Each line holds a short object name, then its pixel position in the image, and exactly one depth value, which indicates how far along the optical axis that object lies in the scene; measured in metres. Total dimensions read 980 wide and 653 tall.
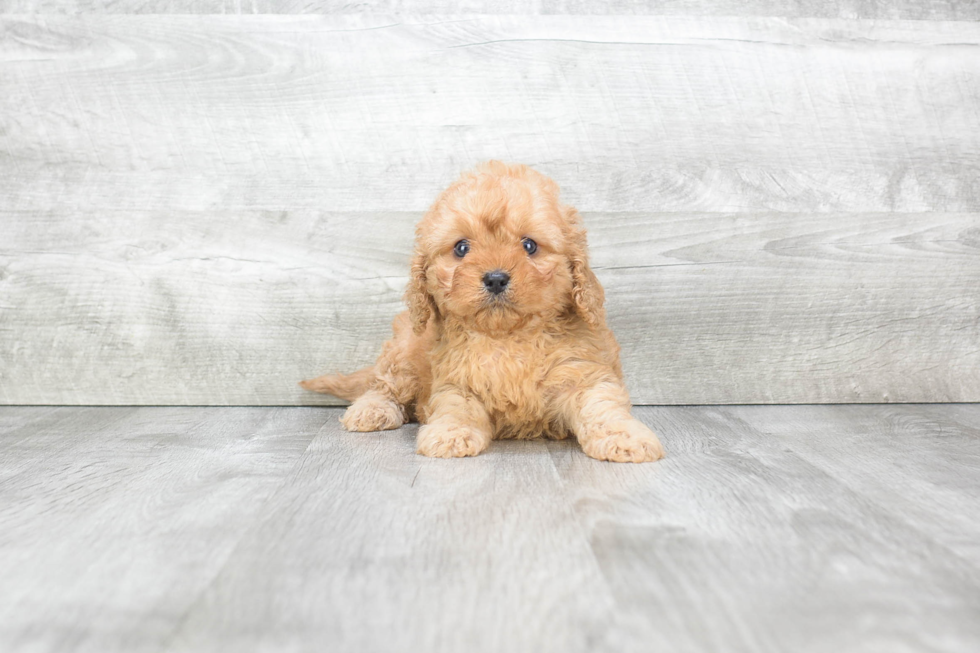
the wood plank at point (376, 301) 0.69
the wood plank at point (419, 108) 0.67
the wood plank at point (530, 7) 0.67
